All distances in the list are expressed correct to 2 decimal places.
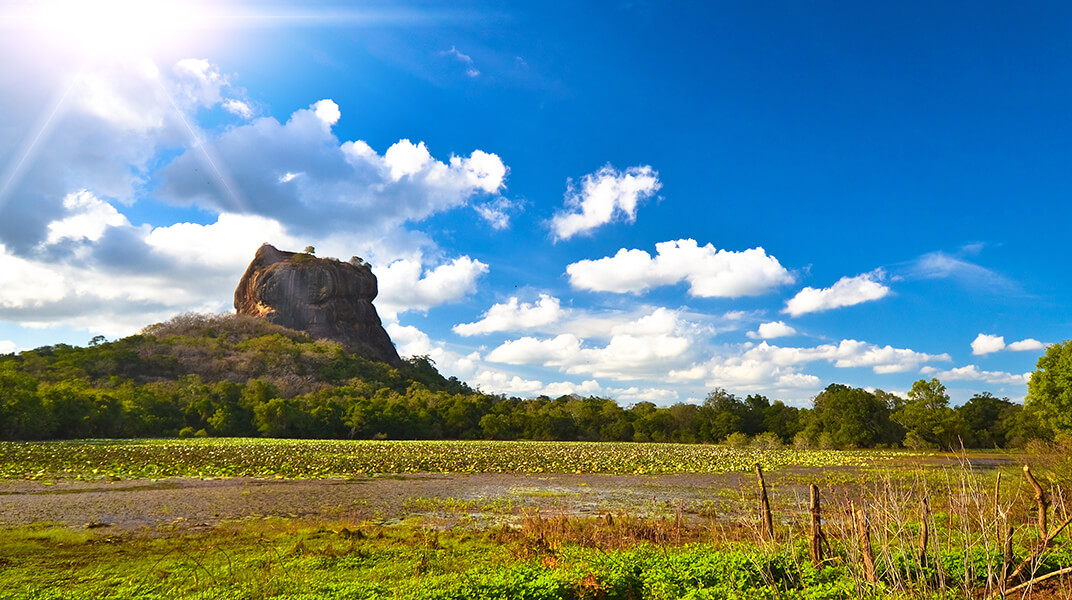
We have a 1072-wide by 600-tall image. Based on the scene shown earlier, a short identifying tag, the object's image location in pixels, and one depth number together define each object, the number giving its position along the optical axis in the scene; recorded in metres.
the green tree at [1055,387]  35.94
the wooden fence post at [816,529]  8.32
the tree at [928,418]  54.19
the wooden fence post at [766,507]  8.46
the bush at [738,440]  58.47
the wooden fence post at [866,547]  6.70
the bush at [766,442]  55.59
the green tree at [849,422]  57.75
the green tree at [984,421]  59.16
